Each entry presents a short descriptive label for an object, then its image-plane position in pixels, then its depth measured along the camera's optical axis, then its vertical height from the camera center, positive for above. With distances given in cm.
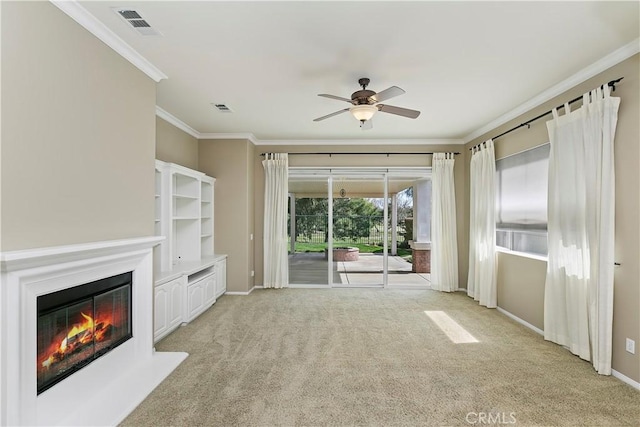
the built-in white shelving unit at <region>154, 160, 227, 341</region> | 360 -56
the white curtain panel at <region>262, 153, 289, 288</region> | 579 -6
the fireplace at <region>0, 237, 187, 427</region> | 167 -83
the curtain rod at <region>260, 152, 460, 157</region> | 587 +115
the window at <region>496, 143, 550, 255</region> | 379 +20
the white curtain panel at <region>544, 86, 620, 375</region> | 264 -13
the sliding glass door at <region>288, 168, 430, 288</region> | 600 -11
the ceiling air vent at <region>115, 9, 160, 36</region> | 215 +140
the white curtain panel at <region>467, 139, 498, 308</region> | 457 -19
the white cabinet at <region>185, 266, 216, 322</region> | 402 -108
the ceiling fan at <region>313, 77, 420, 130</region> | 305 +109
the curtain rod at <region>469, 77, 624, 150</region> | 270 +115
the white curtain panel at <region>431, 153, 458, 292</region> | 568 -18
